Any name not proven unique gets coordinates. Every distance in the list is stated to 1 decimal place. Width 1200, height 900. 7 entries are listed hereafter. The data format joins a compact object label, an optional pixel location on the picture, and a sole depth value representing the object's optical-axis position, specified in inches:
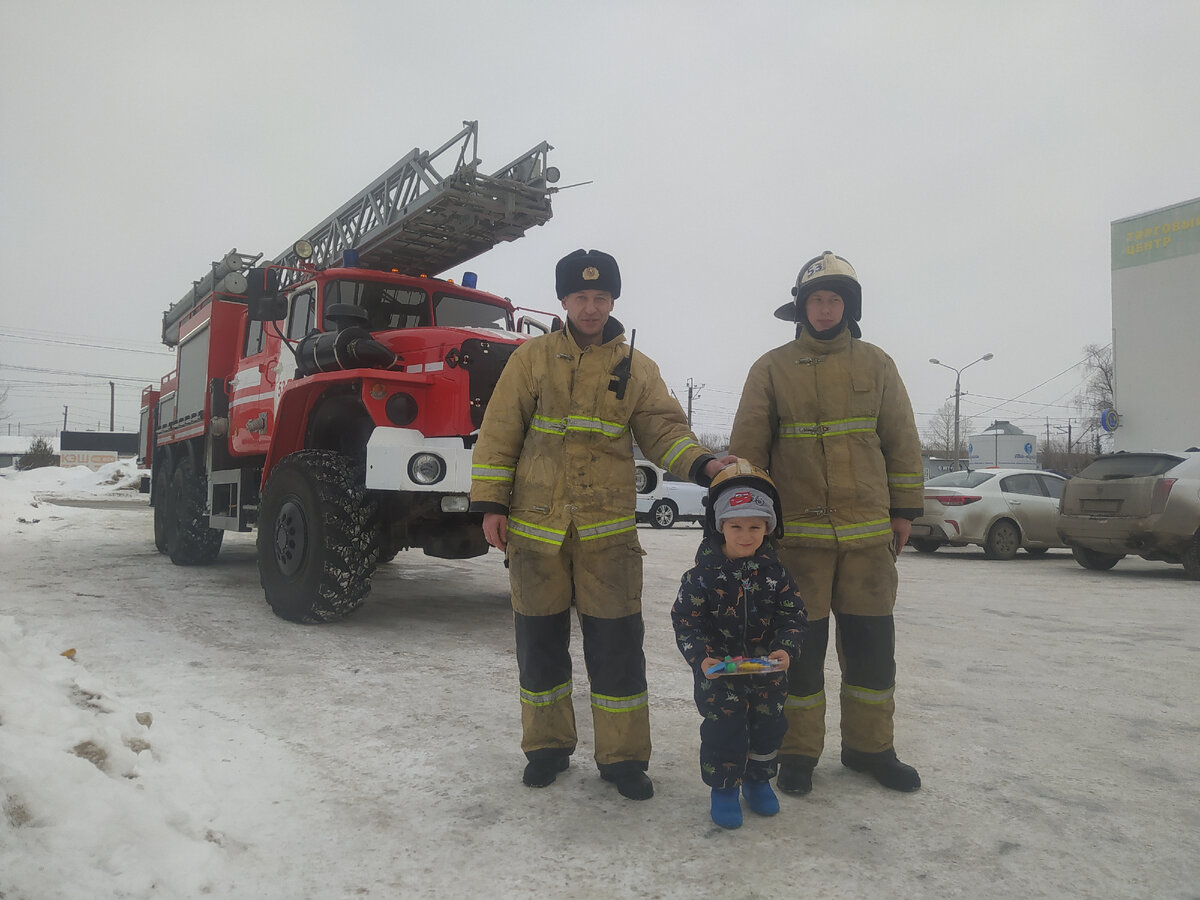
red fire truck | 206.4
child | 103.1
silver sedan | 460.8
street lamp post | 1435.8
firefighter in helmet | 118.1
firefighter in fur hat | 117.2
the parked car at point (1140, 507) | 359.6
